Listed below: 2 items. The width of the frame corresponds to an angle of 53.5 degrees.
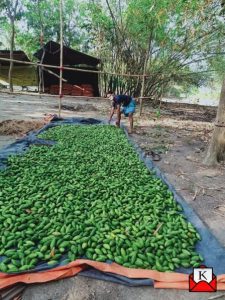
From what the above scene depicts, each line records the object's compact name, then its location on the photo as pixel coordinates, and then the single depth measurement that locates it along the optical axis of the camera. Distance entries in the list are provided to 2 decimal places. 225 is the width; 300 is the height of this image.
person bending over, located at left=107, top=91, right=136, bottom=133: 6.30
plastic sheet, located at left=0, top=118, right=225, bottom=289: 1.66
